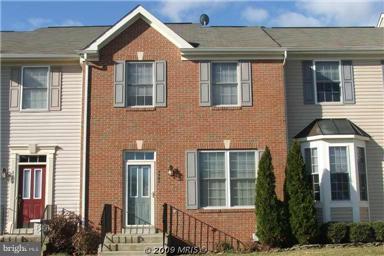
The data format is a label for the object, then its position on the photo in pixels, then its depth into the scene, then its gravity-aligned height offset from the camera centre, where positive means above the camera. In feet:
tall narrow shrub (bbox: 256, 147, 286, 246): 51.24 -1.37
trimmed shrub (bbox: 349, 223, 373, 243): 51.21 -3.67
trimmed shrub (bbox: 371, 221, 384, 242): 51.47 -3.51
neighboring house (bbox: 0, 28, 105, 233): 57.67 +6.79
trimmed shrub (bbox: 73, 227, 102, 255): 51.16 -4.31
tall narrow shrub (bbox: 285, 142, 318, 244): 51.06 -0.54
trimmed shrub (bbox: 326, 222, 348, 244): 51.42 -3.67
